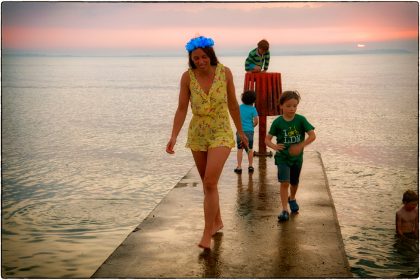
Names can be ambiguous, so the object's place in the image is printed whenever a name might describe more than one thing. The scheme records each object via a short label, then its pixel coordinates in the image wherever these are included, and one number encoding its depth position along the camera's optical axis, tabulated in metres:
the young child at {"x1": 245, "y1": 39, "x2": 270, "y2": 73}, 11.51
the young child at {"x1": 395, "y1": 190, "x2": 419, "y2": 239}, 7.63
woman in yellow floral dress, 6.03
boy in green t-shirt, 7.03
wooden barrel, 11.58
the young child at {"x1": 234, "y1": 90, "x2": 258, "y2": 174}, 10.09
